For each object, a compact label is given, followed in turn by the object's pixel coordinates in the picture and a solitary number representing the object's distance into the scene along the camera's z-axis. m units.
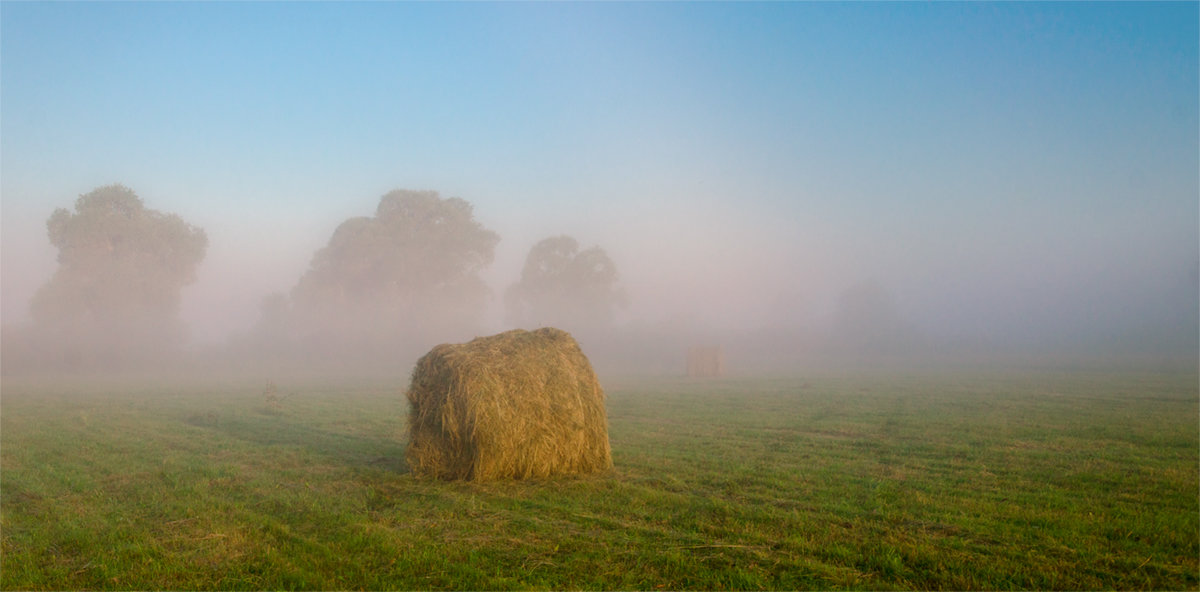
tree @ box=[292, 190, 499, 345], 62.44
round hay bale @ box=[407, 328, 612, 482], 9.39
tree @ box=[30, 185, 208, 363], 50.78
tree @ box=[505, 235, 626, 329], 74.12
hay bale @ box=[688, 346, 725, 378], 40.28
